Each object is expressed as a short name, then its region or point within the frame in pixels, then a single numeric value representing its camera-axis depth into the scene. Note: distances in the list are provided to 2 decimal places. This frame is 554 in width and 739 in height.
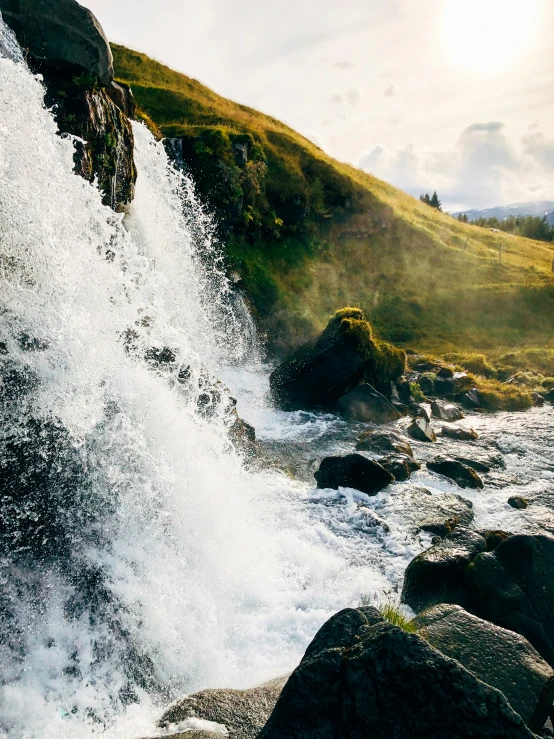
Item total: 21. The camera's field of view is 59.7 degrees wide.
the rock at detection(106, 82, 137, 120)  22.59
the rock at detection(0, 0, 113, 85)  17.17
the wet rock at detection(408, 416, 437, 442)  22.30
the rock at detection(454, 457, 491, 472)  19.33
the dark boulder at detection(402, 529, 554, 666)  9.12
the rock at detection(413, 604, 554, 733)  6.63
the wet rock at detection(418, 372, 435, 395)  30.60
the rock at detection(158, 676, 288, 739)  6.69
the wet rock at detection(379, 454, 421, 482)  17.39
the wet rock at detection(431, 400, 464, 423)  26.09
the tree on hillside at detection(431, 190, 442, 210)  120.81
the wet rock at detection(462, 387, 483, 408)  28.81
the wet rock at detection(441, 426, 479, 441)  22.89
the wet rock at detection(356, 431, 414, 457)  19.56
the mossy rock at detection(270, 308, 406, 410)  24.53
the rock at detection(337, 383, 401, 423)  24.20
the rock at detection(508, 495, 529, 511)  16.02
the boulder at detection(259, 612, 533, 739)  4.92
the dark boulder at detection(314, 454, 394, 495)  15.98
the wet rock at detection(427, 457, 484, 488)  17.64
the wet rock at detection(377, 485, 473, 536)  14.04
